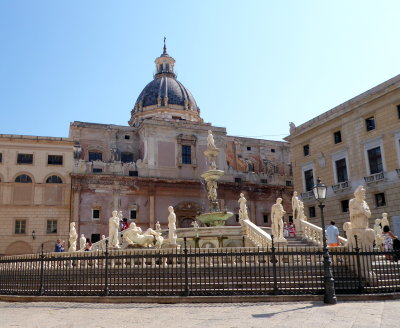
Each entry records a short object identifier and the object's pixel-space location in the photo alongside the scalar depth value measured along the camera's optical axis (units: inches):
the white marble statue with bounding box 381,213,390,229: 768.3
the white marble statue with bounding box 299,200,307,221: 756.0
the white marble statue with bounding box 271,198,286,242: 634.8
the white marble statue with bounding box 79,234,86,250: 816.4
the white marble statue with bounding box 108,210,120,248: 682.2
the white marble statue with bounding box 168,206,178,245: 656.4
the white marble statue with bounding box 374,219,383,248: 696.4
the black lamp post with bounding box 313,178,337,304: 362.9
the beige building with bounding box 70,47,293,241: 1323.8
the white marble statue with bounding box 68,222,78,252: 786.2
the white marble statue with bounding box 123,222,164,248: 619.2
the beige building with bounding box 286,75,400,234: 949.2
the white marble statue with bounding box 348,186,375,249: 453.4
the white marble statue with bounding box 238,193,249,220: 727.9
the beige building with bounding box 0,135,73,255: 1214.3
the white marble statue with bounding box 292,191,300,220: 759.1
